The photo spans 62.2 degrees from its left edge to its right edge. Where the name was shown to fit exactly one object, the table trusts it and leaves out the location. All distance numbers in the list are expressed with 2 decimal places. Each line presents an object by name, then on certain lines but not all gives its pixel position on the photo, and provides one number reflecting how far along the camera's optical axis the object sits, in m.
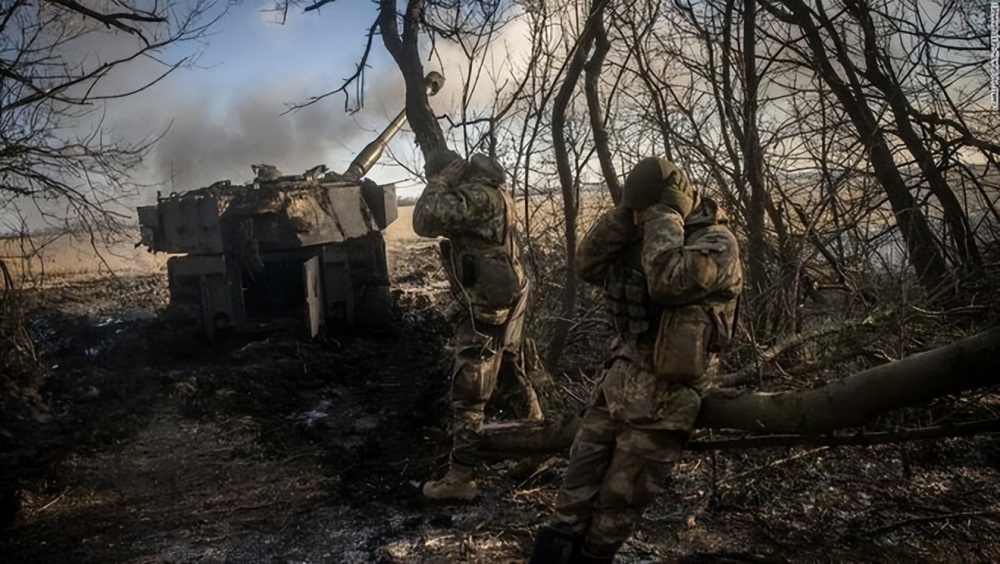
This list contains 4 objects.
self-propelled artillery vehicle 9.06
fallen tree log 2.68
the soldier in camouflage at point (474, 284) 4.68
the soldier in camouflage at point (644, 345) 3.03
